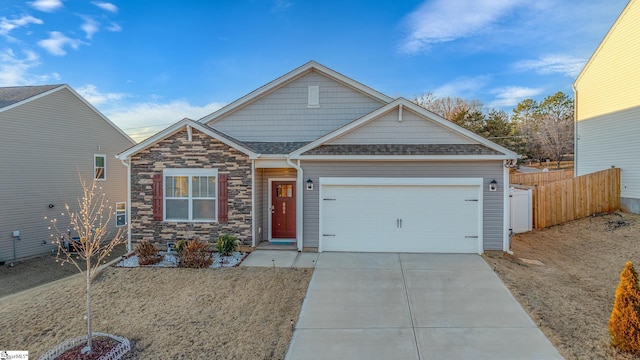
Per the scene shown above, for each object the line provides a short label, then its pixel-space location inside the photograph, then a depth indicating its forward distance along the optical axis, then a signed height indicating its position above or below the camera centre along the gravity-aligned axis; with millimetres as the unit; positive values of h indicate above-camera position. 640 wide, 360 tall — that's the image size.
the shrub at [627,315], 4316 -1912
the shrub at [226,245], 9086 -1980
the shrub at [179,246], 9015 -1999
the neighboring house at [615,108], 12188 +3027
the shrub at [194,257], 8492 -2189
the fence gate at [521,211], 12039 -1312
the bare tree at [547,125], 34844 +6058
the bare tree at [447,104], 33406 +7896
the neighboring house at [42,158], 12227 +769
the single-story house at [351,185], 9219 -264
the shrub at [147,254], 8797 -2189
